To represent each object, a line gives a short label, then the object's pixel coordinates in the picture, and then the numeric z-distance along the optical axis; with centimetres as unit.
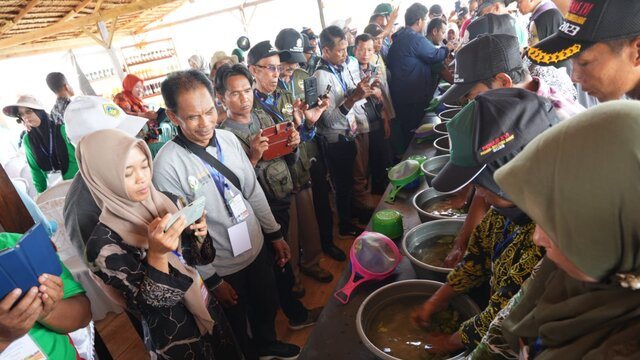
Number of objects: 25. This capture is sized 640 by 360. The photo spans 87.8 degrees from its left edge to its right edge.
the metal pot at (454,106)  285
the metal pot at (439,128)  249
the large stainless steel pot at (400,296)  108
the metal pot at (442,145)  213
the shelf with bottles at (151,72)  1146
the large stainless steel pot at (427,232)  138
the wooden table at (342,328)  110
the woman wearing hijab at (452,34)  553
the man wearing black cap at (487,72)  136
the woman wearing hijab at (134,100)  356
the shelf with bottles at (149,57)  1146
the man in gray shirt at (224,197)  158
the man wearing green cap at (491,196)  92
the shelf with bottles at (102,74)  1176
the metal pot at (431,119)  310
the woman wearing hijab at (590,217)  48
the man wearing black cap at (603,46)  104
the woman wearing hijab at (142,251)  117
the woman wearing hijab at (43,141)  298
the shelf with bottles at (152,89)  1092
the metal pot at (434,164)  191
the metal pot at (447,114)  277
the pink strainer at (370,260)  133
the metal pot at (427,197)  173
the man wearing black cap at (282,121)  224
